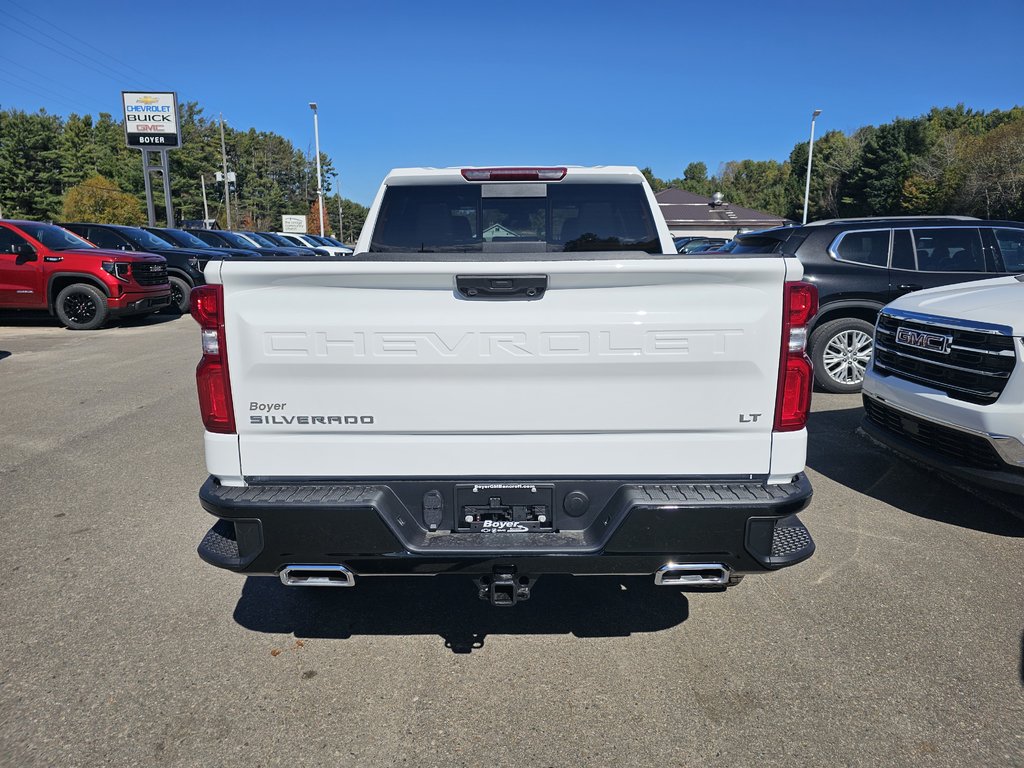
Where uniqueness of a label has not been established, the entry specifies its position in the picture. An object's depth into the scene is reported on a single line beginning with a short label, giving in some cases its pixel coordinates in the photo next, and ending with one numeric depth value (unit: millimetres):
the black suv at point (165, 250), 14609
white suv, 3857
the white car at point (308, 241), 30928
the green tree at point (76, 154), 70562
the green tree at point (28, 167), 68000
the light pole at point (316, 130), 50219
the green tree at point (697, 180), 118294
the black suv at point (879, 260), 7328
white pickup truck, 2361
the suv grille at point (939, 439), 3932
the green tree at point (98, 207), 52000
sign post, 34156
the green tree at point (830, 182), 76438
